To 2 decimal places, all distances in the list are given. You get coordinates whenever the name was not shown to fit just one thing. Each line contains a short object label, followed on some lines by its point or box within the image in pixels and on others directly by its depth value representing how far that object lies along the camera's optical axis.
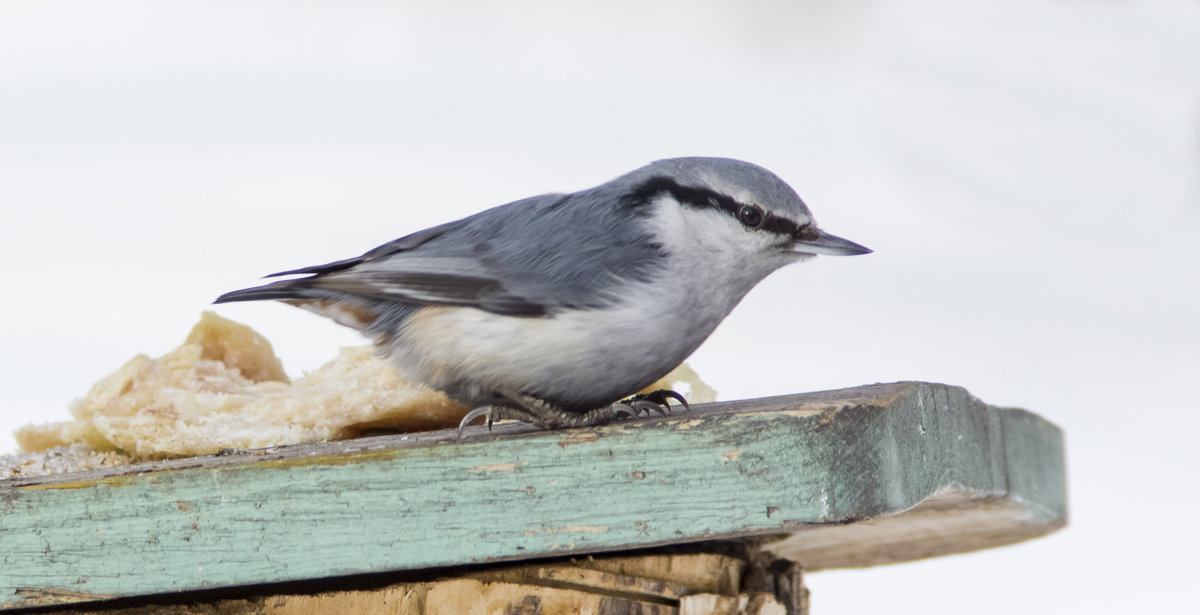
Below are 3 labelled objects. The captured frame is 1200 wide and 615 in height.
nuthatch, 3.63
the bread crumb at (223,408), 3.67
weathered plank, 3.61
